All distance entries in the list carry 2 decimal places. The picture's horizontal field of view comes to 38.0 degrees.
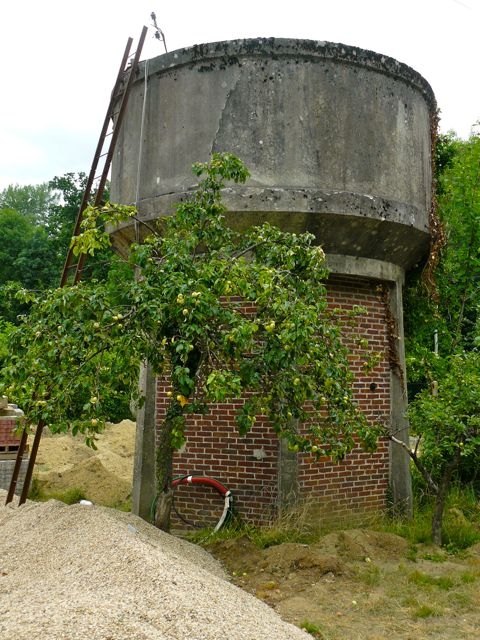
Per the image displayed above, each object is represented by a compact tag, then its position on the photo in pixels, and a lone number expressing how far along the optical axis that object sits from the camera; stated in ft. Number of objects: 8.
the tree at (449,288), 31.48
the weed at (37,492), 36.29
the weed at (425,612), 17.48
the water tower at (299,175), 25.71
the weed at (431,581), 19.67
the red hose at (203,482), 26.12
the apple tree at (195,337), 17.69
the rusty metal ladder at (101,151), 25.86
